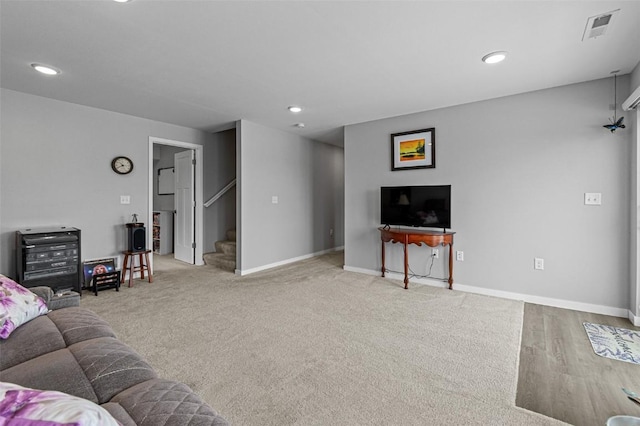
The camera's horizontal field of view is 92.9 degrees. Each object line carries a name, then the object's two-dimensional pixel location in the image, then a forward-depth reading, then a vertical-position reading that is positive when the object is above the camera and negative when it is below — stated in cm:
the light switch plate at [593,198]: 309 +14
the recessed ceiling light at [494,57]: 254 +132
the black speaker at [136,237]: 416 -35
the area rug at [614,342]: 226 -105
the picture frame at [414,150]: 408 +86
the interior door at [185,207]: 540 +8
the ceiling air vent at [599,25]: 203 +131
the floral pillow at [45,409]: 52 -36
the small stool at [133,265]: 407 -76
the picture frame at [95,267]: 384 -72
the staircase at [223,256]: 502 -78
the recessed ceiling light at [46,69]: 273 +131
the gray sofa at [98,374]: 86 -56
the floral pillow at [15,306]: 132 -45
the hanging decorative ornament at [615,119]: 291 +91
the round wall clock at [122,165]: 419 +65
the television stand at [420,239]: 372 -34
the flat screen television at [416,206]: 384 +8
